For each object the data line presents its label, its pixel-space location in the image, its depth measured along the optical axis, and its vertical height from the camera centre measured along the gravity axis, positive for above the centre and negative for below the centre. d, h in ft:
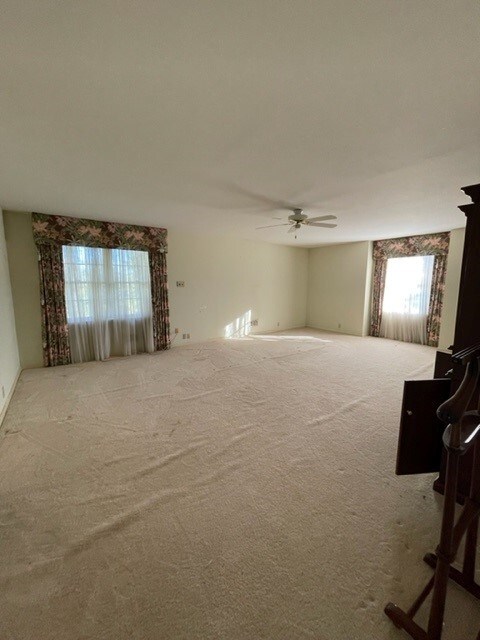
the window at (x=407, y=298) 18.24 -0.98
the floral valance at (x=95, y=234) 12.95 +2.63
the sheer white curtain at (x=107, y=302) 14.10 -1.06
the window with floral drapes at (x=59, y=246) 13.07 +1.98
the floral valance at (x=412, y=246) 17.08 +2.66
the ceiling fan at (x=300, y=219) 11.51 +2.82
